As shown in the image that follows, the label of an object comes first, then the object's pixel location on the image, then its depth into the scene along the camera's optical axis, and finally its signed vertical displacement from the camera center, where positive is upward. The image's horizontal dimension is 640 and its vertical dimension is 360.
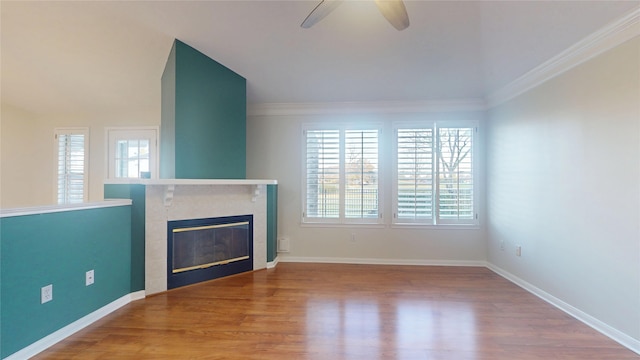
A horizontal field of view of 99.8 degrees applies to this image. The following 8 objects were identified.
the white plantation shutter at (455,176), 3.98 +0.09
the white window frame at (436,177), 3.97 +0.07
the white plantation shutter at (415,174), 4.03 +0.12
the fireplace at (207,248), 3.10 -0.85
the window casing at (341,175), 4.14 +0.10
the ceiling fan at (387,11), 1.73 +1.14
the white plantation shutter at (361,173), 4.13 +0.13
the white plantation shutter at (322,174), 4.20 +0.12
